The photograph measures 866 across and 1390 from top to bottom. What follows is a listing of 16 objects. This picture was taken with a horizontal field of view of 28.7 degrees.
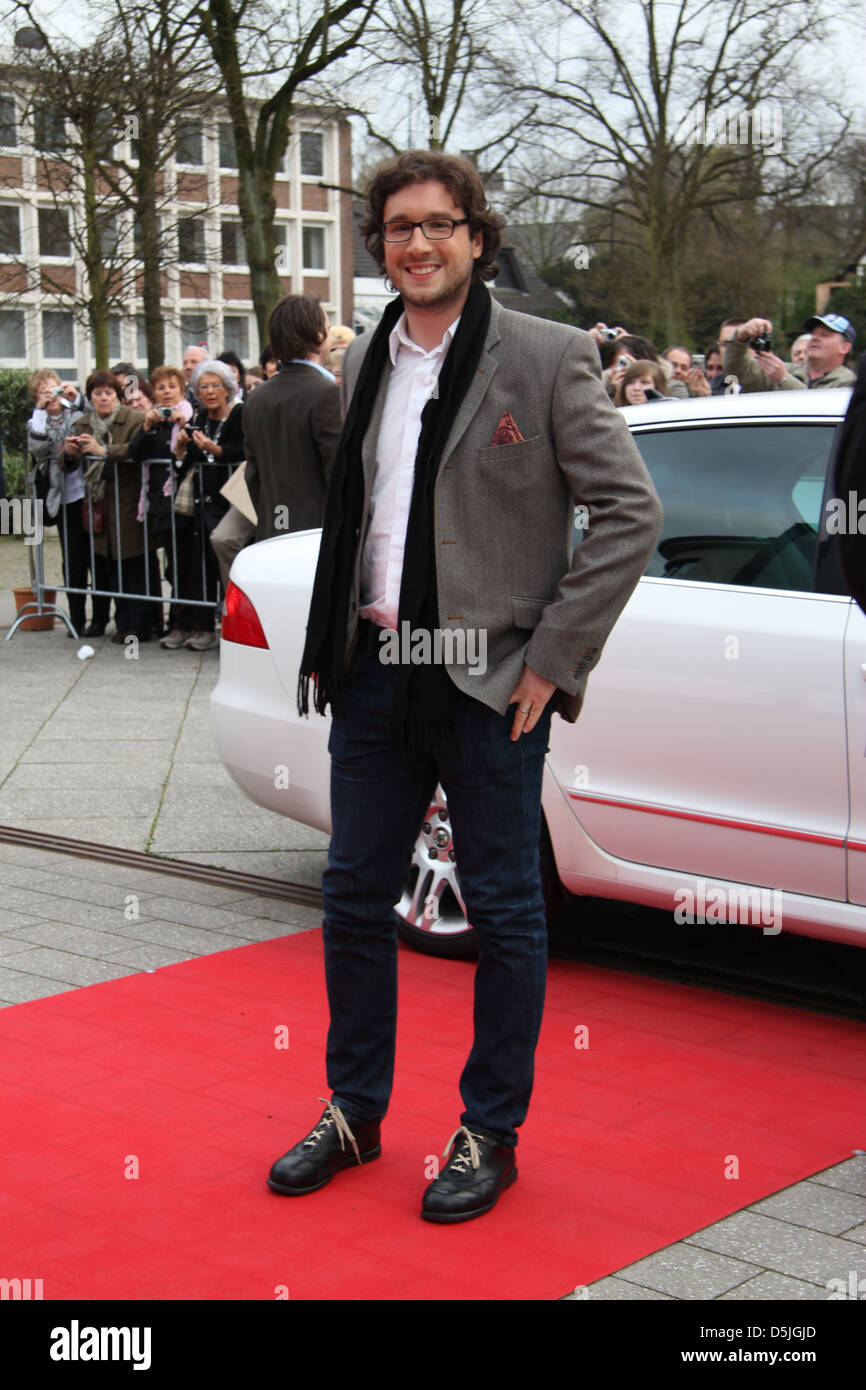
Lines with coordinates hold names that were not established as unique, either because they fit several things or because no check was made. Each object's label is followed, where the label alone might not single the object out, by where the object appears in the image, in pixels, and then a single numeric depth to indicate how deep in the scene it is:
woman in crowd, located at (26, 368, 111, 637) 12.71
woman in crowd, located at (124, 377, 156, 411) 12.62
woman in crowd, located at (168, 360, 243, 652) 11.26
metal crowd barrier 11.73
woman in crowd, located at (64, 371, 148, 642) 12.12
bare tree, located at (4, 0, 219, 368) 19.31
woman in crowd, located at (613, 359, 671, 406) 8.88
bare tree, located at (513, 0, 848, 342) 28.06
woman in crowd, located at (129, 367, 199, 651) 11.79
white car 4.30
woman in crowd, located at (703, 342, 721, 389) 11.91
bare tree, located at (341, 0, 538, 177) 21.56
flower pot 13.34
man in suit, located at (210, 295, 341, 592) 8.05
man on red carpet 3.23
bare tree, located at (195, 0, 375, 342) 18.75
